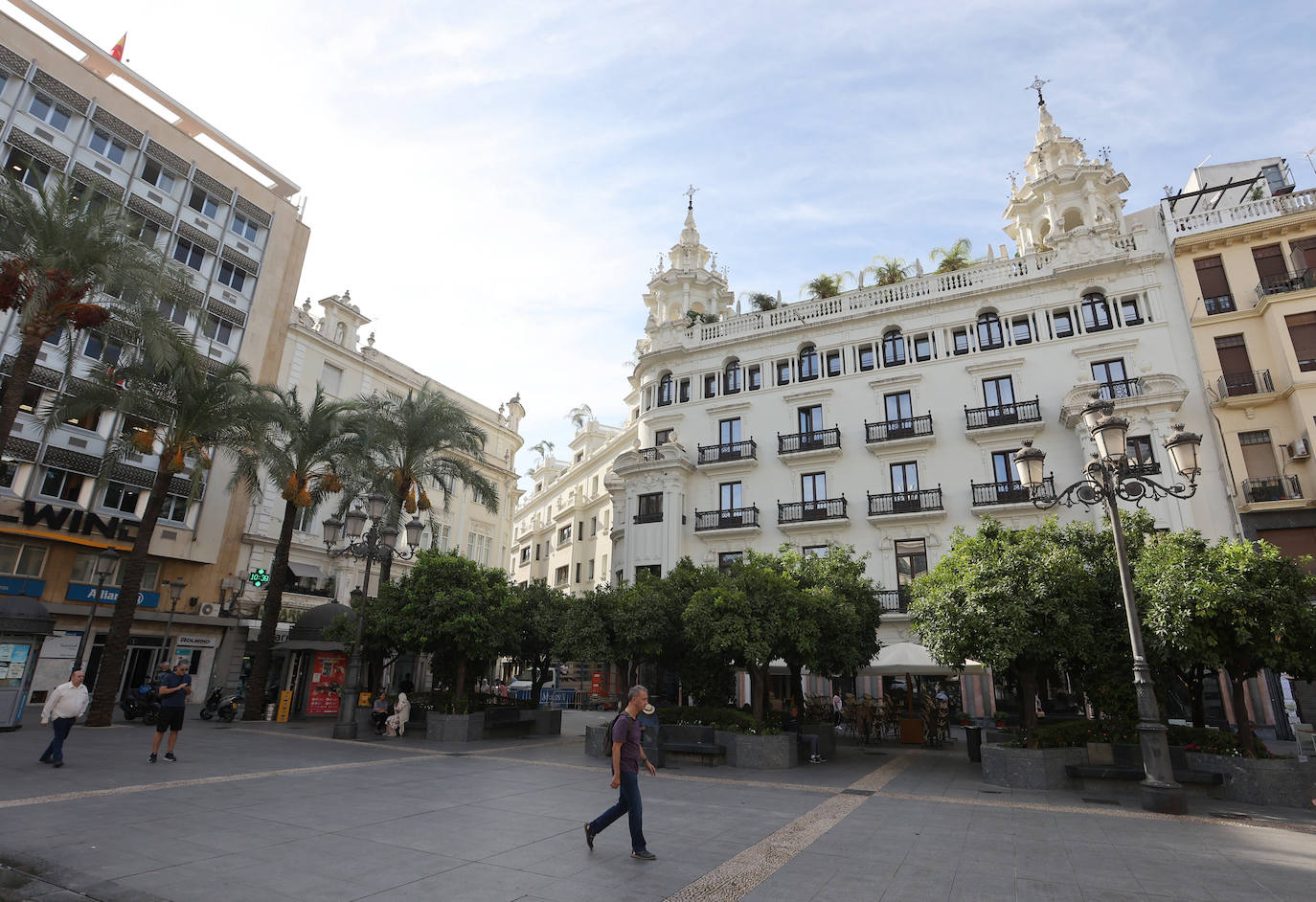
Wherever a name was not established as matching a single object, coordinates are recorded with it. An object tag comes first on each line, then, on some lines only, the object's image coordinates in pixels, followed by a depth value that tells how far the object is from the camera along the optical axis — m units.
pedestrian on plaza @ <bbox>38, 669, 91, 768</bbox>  11.09
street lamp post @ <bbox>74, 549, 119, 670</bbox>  21.05
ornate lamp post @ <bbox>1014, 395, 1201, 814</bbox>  10.16
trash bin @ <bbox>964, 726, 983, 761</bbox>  16.70
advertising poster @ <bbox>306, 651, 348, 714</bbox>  24.44
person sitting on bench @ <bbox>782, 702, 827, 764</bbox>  16.56
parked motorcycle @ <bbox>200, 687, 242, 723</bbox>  21.73
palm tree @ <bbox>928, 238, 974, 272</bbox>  31.91
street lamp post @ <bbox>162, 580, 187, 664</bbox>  24.99
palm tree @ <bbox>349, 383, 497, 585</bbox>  24.69
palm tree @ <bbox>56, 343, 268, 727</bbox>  19.33
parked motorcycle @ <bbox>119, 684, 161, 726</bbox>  20.41
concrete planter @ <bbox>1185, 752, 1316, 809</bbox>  10.75
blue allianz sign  26.00
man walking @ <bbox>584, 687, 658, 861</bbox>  6.91
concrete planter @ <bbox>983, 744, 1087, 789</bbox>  12.52
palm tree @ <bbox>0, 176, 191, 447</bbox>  15.04
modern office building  25.58
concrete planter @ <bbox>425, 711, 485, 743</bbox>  18.66
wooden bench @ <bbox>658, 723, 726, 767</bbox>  15.23
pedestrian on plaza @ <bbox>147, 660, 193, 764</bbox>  12.12
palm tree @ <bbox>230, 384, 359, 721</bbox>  22.25
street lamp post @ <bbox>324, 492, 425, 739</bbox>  18.22
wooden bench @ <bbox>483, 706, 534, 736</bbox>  19.75
